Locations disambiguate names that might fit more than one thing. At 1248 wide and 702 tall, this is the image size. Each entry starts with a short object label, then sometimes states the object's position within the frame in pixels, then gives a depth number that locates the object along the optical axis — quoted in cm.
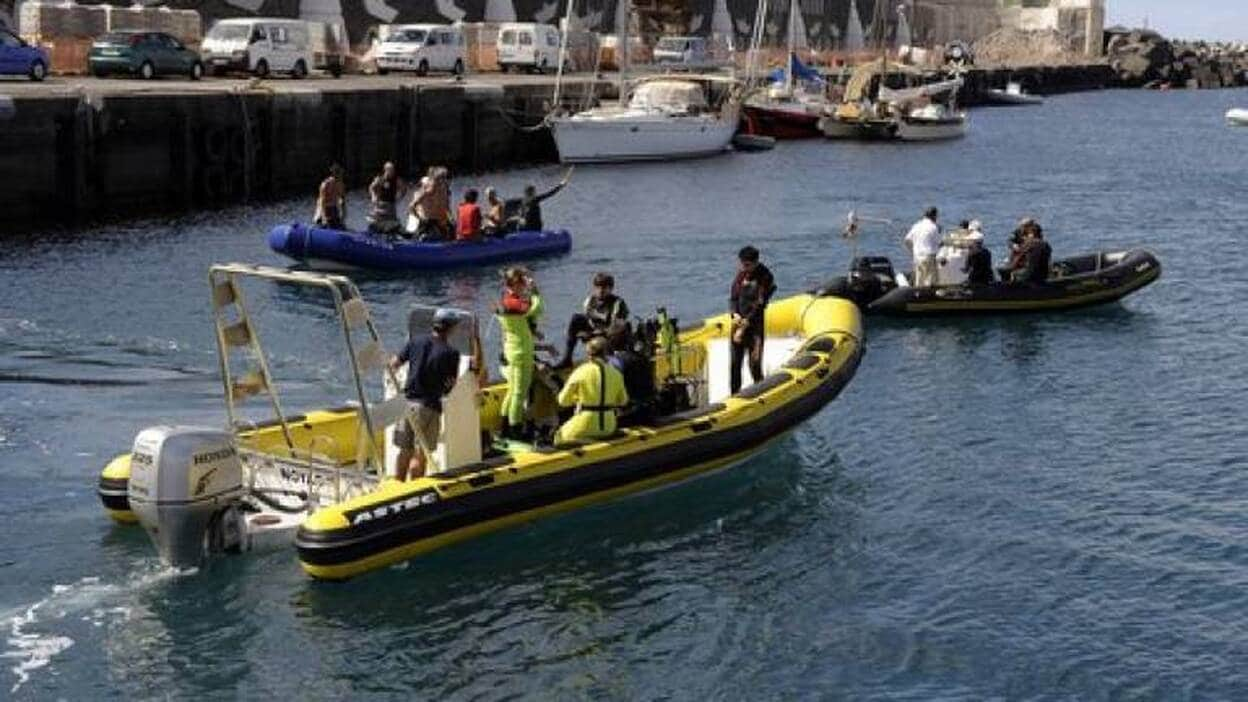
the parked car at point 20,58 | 4106
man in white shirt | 2759
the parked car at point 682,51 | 6838
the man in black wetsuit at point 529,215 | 3278
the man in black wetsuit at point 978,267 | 2777
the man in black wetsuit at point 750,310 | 1880
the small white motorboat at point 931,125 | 6812
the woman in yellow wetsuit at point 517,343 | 1656
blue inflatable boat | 2948
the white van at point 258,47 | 4950
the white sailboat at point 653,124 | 5425
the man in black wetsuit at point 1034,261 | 2783
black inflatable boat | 2722
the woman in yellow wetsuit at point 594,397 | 1591
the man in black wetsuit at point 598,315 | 1739
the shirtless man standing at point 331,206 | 2991
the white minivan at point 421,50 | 5738
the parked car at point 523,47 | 6506
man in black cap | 1500
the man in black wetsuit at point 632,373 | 1650
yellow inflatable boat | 1416
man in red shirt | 3089
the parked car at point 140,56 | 4550
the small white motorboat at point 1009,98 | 11044
